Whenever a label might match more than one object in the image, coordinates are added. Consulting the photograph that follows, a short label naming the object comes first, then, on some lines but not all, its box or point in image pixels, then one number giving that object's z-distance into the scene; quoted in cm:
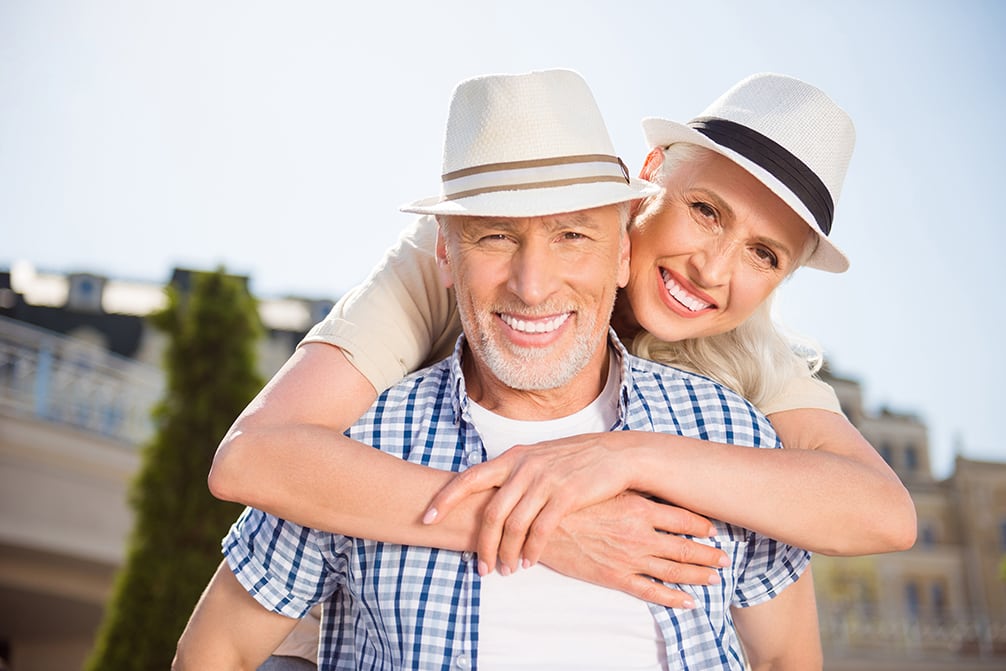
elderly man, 210
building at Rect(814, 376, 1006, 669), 3106
